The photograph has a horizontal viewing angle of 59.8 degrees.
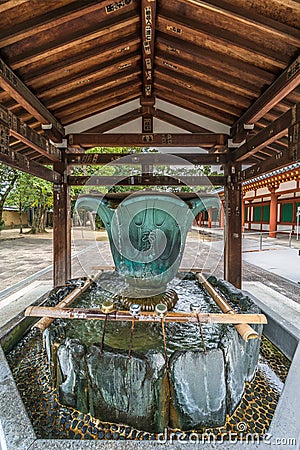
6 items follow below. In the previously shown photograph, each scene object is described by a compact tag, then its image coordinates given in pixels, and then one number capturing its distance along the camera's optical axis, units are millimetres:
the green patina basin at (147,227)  2494
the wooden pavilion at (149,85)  2148
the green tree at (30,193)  12609
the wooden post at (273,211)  12622
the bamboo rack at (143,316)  2025
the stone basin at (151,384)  1868
